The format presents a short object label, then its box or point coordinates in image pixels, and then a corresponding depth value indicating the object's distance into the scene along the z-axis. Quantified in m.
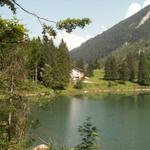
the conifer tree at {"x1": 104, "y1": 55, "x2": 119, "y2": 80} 94.44
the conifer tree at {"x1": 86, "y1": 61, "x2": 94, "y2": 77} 101.86
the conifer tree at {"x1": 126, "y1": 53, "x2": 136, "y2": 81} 96.85
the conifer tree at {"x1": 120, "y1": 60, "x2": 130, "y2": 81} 93.77
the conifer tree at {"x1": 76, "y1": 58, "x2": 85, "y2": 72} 103.47
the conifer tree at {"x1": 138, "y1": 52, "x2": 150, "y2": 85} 95.18
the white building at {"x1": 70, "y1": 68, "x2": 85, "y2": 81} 92.73
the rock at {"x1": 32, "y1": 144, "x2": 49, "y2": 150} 22.05
